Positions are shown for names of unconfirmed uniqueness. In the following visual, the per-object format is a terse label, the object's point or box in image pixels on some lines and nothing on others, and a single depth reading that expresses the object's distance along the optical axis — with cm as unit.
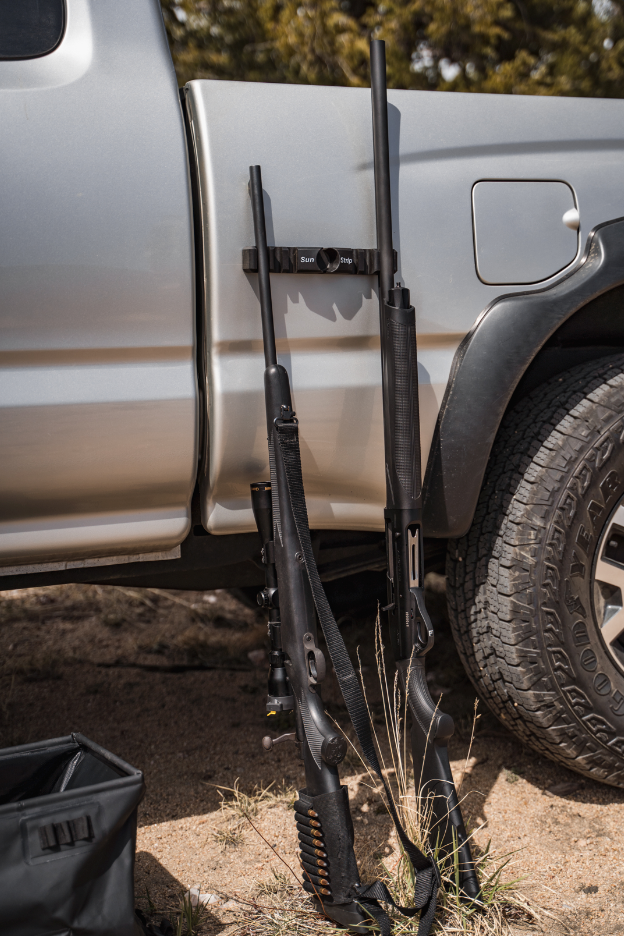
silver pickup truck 154
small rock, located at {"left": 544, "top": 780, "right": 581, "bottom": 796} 202
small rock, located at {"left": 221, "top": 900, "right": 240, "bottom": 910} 161
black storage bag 122
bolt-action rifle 148
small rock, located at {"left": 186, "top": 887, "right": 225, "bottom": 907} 162
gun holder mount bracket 162
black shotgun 161
